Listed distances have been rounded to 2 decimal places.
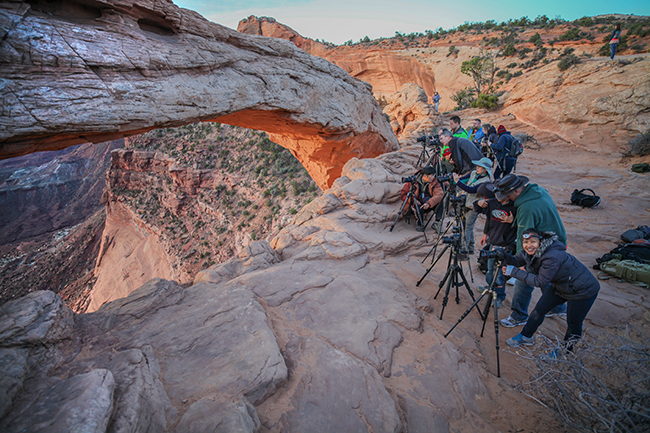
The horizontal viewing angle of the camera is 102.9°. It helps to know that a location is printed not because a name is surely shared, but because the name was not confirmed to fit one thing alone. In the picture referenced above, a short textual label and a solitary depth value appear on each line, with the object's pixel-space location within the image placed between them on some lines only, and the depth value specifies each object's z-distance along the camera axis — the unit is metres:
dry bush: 1.98
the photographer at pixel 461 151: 5.89
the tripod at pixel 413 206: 6.39
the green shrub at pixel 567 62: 15.20
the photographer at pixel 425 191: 6.27
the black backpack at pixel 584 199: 7.39
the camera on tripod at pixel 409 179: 6.33
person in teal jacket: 3.36
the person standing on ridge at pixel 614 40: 14.10
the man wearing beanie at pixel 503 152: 7.10
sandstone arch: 4.09
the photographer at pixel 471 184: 5.13
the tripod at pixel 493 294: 3.05
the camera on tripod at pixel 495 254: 3.16
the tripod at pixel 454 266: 3.82
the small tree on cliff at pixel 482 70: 21.20
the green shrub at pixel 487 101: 17.70
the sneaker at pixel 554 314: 4.02
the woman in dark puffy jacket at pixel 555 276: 2.86
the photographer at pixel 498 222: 3.81
